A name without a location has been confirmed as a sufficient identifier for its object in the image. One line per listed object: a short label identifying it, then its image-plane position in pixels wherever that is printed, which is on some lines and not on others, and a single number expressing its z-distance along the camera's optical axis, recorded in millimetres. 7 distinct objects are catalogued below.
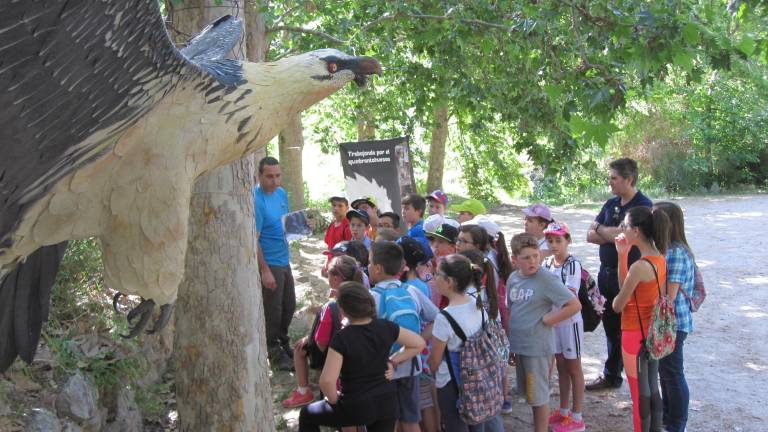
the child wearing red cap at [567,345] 4723
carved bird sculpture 1812
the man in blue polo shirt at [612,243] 5062
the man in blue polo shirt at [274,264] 5684
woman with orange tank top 4230
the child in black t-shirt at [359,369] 3572
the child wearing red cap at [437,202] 6465
